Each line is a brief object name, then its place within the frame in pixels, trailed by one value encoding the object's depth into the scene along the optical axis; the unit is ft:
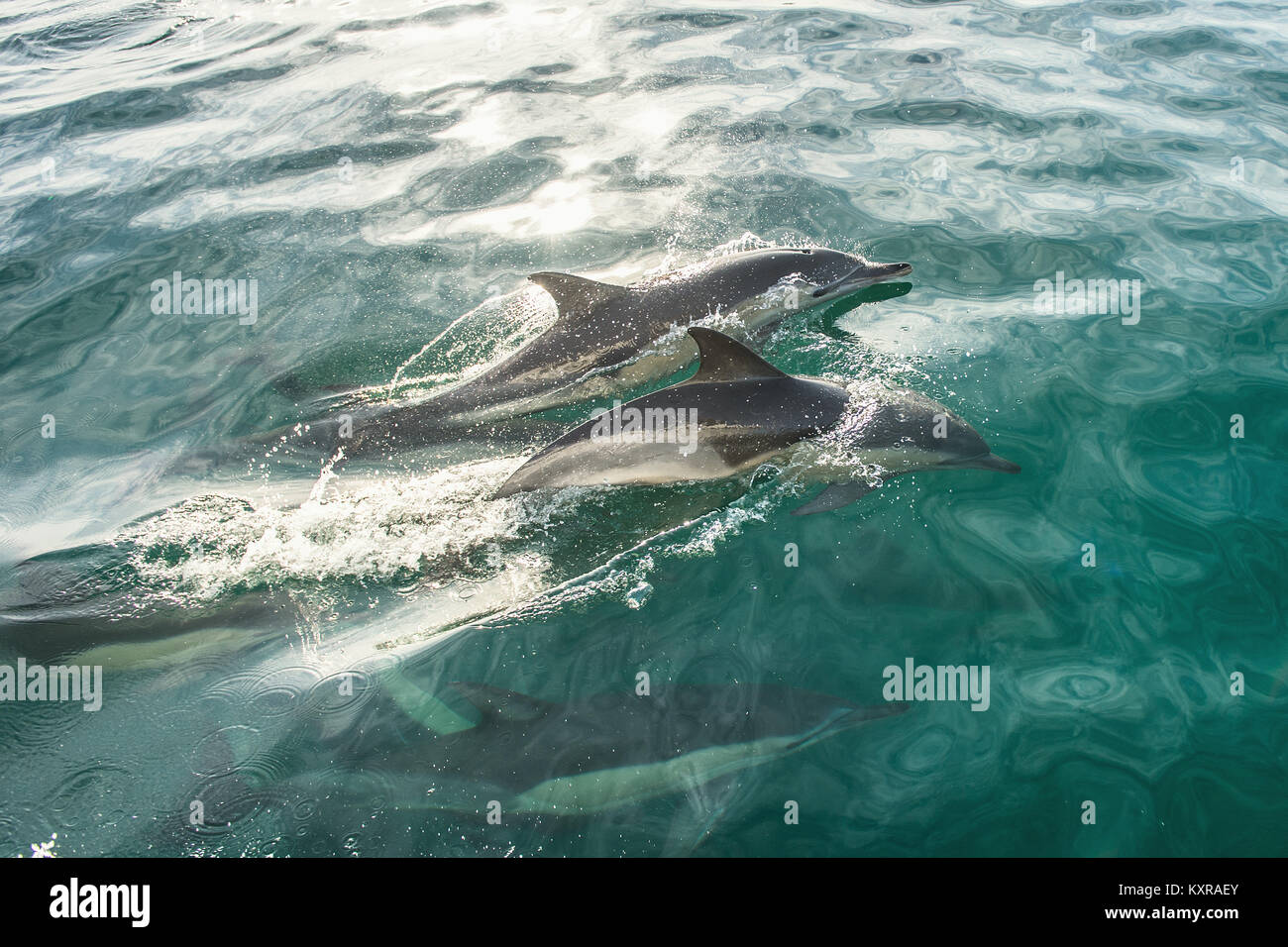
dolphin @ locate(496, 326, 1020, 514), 19.30
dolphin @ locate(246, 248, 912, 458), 21.70
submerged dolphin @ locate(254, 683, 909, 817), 13.65
